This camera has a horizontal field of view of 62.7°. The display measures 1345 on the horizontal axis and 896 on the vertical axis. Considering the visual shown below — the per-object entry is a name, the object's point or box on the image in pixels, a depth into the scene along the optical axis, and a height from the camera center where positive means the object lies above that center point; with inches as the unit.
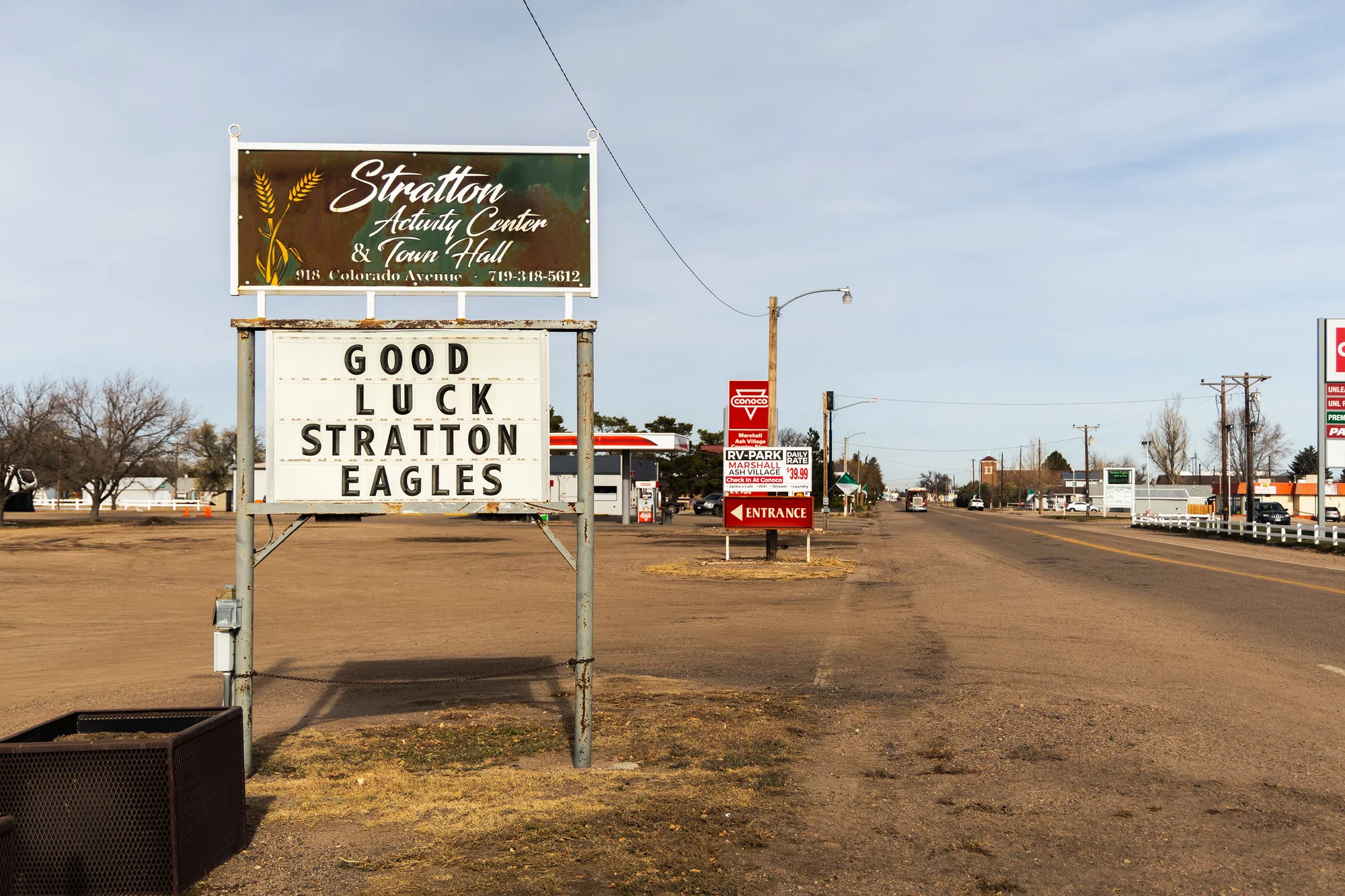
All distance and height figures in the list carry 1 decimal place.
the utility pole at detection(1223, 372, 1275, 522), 2464.3 +110.4
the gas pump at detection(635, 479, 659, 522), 2546.8 -62.0
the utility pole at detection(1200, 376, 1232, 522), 2805.1 +110.5
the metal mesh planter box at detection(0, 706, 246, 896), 180.1 -56.0
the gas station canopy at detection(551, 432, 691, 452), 2466.8 +71.2
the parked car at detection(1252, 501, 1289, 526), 2940.5 -115.3
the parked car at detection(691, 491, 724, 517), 3336.6 -99.8
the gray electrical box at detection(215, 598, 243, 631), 250.7 -32.0
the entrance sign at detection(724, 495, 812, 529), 1090.7 -39.7
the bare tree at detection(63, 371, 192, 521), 2004.2 +63.6
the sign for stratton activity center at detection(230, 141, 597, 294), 280.7 +65.5
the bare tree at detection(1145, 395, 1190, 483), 4532.5 +109.2
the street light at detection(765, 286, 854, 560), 1126.4 +76.4
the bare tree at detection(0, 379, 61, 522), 1968.5 +66.1
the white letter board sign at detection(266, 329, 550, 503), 271.6 +14.5
